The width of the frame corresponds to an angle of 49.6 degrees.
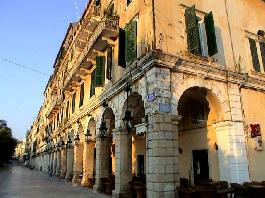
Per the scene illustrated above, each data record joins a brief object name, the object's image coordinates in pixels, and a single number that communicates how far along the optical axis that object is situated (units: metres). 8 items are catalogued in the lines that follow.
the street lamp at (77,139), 20.68
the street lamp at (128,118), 11.80
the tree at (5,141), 46.47
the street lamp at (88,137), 18.25
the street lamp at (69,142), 23.16
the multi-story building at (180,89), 10.45
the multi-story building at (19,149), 153.85
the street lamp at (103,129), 15.14
